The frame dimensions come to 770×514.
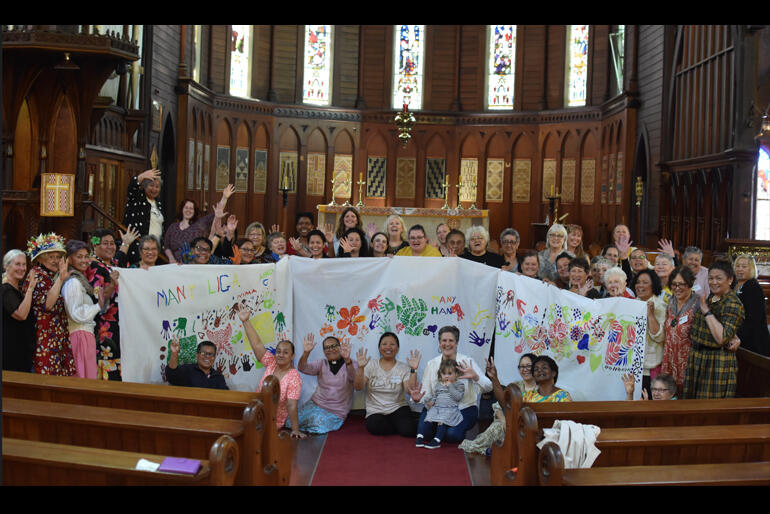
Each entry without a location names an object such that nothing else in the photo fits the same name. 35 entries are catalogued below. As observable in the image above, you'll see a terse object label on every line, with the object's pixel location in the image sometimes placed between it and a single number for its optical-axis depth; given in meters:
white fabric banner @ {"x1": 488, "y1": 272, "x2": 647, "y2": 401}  5.86
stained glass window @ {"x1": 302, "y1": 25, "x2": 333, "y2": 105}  21.58
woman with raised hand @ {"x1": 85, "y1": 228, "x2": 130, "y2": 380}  6.29
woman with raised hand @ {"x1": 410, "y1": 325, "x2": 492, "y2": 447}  6.20
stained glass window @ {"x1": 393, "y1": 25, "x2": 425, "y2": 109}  22.08
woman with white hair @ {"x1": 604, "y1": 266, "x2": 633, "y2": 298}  6.13
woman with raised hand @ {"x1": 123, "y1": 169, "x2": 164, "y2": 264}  7.87
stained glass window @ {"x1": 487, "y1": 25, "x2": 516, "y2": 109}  21.58
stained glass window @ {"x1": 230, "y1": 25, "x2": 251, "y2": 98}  20.20
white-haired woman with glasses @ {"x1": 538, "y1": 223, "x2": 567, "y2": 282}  7.29
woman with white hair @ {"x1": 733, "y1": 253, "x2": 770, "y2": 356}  6.17
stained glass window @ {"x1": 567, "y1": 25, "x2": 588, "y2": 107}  20.06
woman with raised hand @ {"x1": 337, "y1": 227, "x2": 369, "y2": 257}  7.31
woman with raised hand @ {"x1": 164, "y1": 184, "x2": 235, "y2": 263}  7.83
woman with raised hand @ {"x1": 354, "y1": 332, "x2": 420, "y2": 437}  6.42
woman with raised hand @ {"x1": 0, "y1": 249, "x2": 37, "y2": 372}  5.45
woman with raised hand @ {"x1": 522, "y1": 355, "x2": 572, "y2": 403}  5.52
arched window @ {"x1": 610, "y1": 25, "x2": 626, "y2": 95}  17.62
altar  17.09
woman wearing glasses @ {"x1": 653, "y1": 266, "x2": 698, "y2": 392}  5.77
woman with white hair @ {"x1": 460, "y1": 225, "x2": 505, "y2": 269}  7.23
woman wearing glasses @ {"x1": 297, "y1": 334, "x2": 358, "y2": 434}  6.51
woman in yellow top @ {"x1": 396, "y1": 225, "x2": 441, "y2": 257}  7.12
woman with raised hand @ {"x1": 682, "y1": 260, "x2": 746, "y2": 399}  5.42
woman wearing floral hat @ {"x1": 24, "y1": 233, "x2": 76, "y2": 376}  5.69
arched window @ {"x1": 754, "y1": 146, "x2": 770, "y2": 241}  12.38
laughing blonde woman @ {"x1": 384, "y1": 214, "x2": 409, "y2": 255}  7.49
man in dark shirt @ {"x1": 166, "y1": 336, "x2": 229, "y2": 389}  6.20
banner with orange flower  6.89
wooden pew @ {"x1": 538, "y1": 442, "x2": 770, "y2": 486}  3.42
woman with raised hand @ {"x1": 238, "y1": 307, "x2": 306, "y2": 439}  6.29
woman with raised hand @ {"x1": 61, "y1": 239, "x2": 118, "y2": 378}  5.87
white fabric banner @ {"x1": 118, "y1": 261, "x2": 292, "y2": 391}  6.25
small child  6.17
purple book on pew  3.23
